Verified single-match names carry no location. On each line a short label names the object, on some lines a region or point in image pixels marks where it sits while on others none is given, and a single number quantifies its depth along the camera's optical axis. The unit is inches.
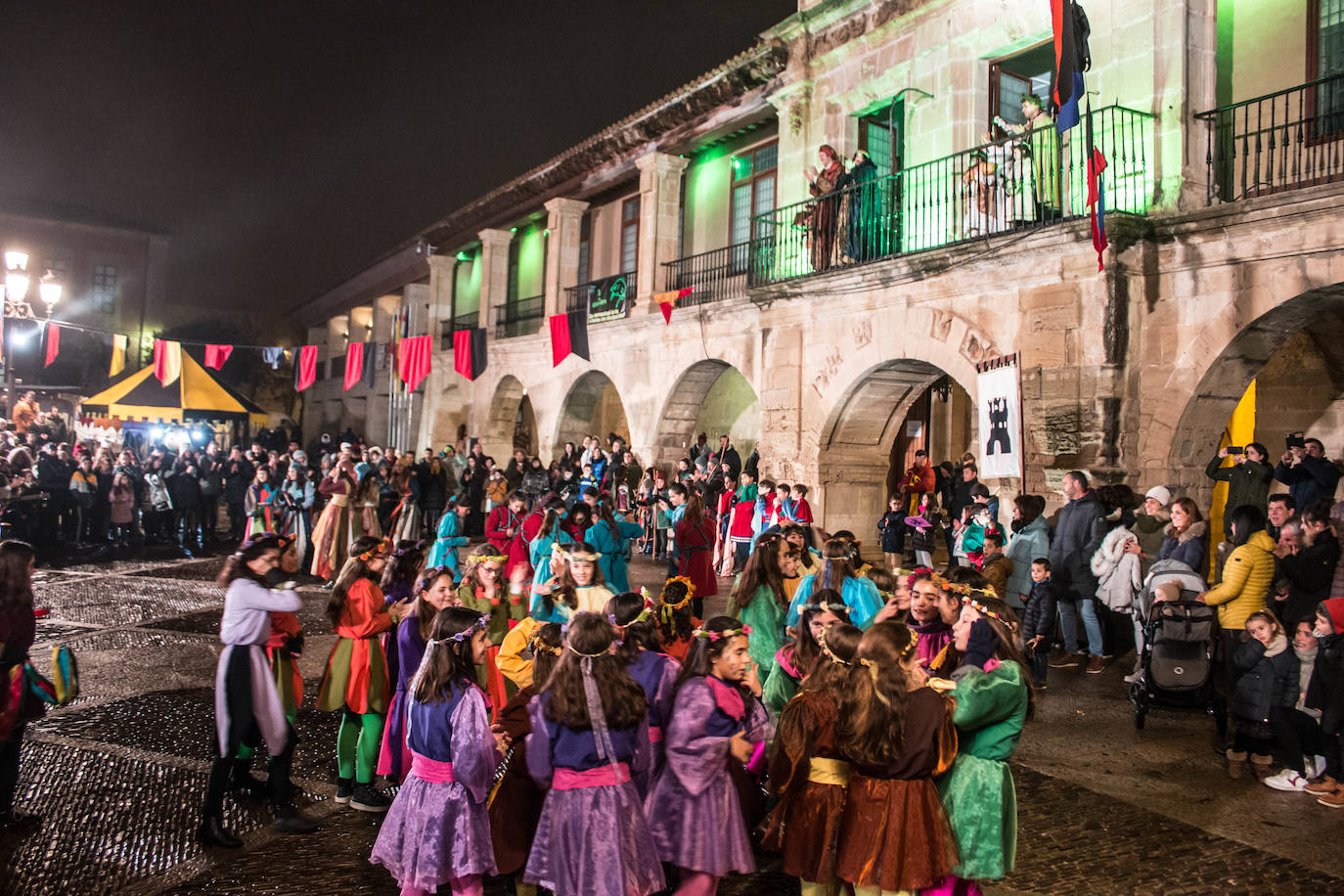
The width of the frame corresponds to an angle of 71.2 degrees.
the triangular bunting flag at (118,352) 1089.5
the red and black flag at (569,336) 792.3
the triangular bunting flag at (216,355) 1027.9
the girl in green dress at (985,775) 148.2
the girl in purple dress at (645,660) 162.2
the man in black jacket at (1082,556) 342.6
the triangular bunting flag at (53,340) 951.0
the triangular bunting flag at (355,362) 1036.1
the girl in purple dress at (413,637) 189.2
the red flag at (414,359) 975.6
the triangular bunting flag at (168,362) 919.0
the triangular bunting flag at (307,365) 1051.9
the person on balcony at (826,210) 542.3
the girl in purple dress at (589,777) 143.3
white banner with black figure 381.1
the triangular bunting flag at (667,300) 695.1
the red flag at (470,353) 933.8
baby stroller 260.2
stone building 394.6
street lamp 652.7
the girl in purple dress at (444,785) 148.4
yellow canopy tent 872.9
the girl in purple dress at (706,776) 151.5
